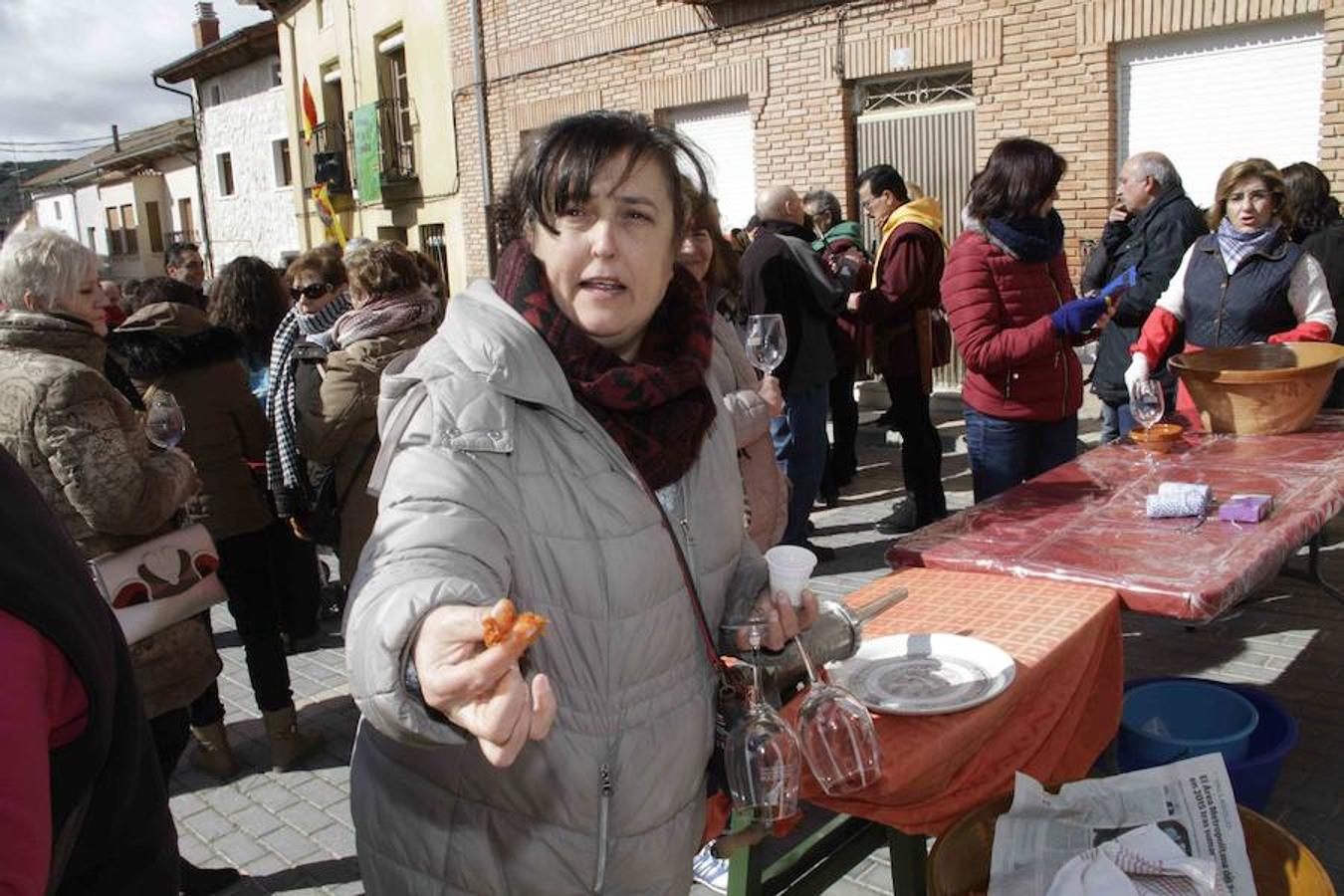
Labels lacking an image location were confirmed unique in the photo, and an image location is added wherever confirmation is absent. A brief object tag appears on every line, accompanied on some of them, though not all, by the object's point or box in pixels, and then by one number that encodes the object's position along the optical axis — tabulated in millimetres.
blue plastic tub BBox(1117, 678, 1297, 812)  2801
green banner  17656
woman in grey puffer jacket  1449
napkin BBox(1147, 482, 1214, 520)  2883
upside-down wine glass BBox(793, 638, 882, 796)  1728
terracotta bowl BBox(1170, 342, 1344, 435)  3684
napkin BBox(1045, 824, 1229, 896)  1817
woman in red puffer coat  3855
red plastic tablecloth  2459
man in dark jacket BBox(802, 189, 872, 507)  6547
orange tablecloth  1893
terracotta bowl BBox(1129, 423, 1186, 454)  3691
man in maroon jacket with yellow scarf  6035
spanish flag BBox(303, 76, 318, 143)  20250
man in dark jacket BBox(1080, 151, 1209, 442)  5273
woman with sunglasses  4008
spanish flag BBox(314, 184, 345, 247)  19984
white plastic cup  1731
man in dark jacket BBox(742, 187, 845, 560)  5492
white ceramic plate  1982
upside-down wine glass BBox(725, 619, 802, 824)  1625
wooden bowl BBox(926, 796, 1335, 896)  1973
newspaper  1937
